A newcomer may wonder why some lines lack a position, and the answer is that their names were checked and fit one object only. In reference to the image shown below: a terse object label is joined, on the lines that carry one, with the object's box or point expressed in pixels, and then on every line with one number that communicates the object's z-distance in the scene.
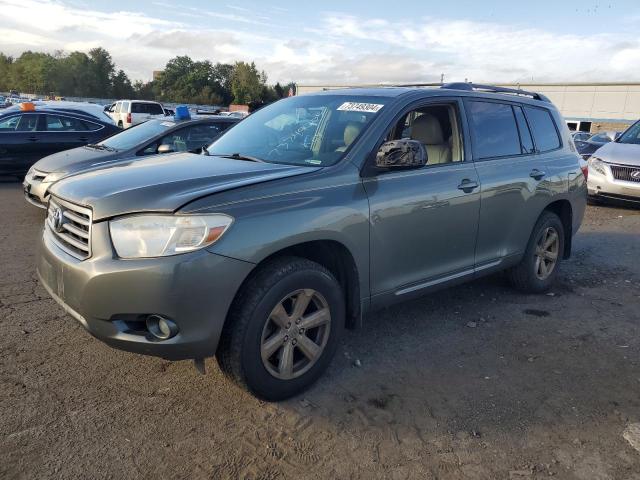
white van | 25.97
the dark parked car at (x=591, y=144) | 13.38
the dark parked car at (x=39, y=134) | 10.40
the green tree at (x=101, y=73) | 86.19
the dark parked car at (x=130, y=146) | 7.16
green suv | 2.64
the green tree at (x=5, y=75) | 91.88
